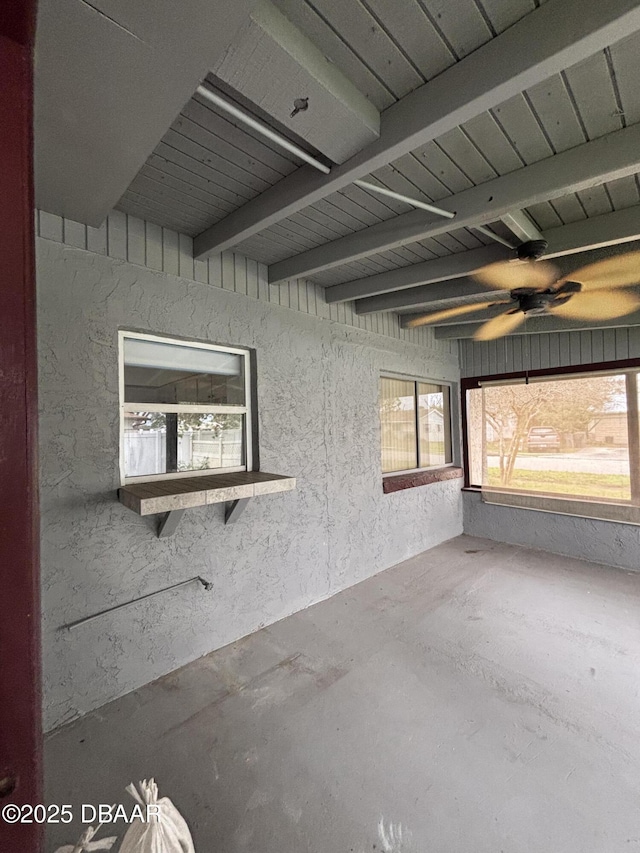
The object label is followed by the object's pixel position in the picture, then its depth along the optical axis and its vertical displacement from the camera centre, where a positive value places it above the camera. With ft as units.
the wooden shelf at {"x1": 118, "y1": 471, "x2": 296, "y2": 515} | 6.35 -1.10
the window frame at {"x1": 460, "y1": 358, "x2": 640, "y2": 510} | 13.55 +1.94
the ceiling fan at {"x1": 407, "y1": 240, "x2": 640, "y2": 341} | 7.04 +2.76
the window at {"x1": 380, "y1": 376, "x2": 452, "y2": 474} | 14.38 +0.10
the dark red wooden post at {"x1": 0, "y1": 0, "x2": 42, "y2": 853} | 1.90 -0.15
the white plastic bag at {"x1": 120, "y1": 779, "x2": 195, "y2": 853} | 2.95 -3.19
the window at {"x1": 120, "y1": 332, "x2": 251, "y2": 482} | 7.74 +0.50
